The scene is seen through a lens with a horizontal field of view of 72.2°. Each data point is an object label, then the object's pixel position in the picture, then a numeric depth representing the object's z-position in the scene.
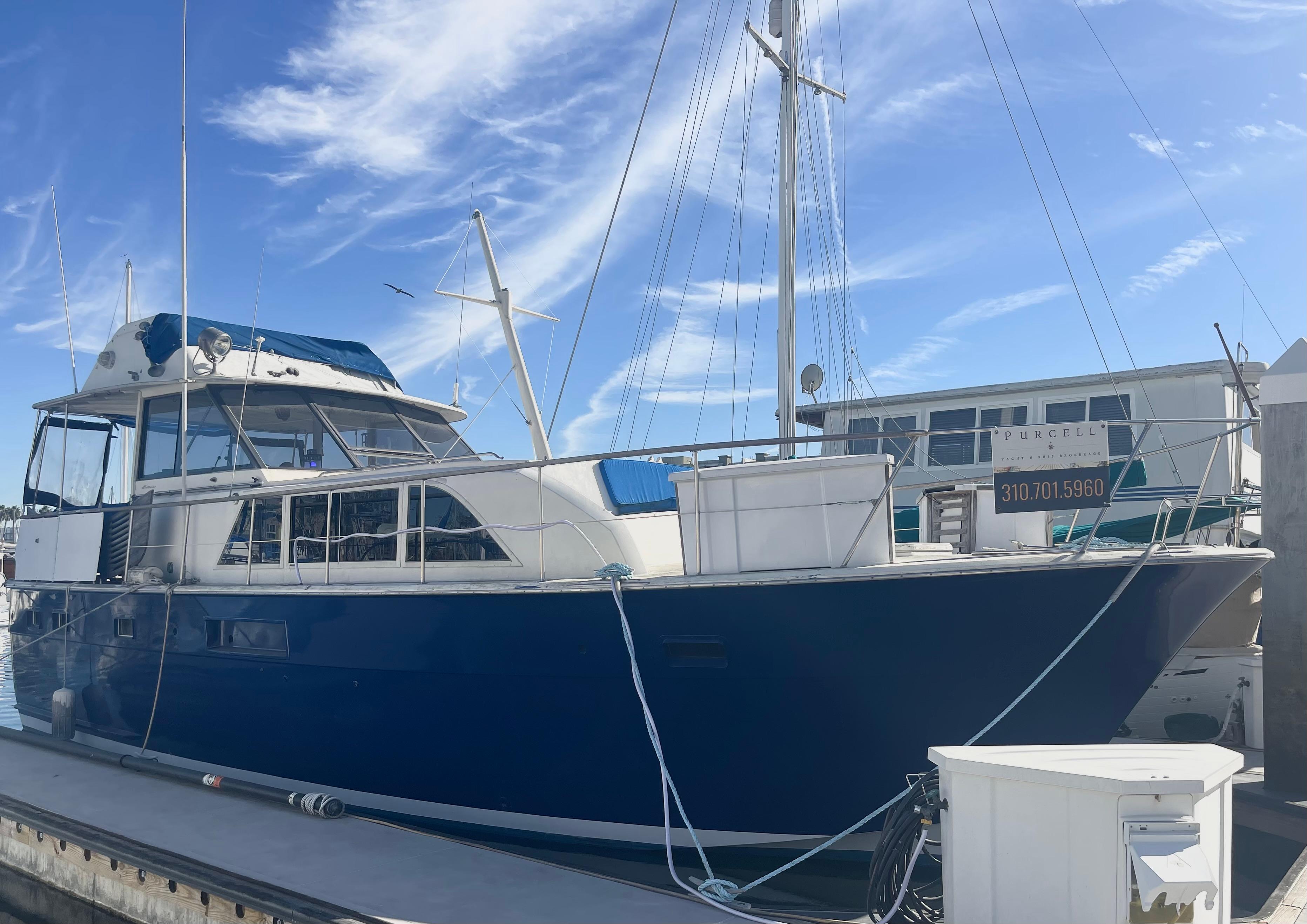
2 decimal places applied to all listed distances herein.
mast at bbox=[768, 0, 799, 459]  7.70
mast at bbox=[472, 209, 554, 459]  8.38
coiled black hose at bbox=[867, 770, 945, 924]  4.41
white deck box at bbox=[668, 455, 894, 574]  5.28
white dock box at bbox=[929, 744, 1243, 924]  3.38
